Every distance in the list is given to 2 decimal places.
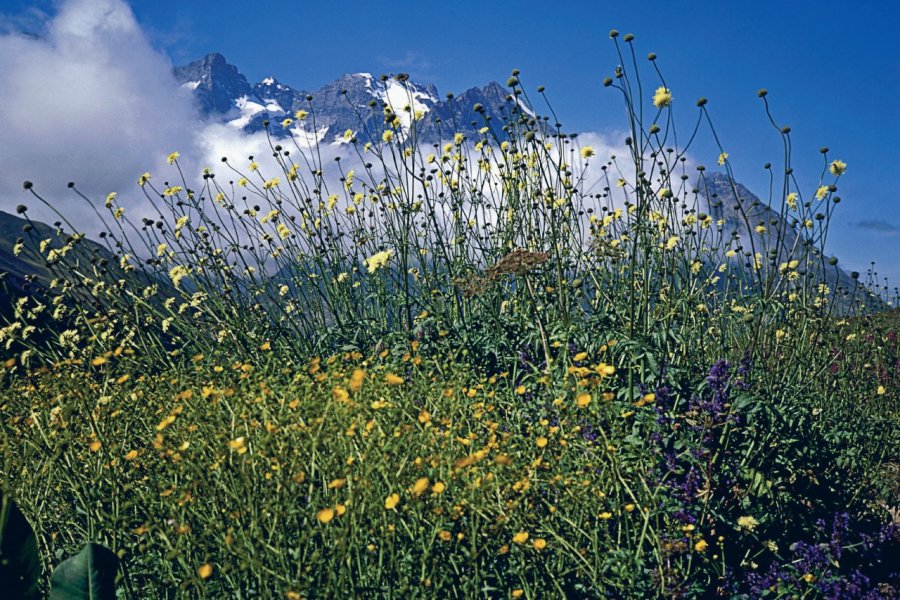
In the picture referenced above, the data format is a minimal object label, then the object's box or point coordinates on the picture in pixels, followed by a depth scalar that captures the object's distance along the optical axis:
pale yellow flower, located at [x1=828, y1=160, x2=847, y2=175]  4.17
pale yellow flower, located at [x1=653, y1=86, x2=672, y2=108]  3.58
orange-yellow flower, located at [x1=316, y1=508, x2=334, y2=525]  1.83
